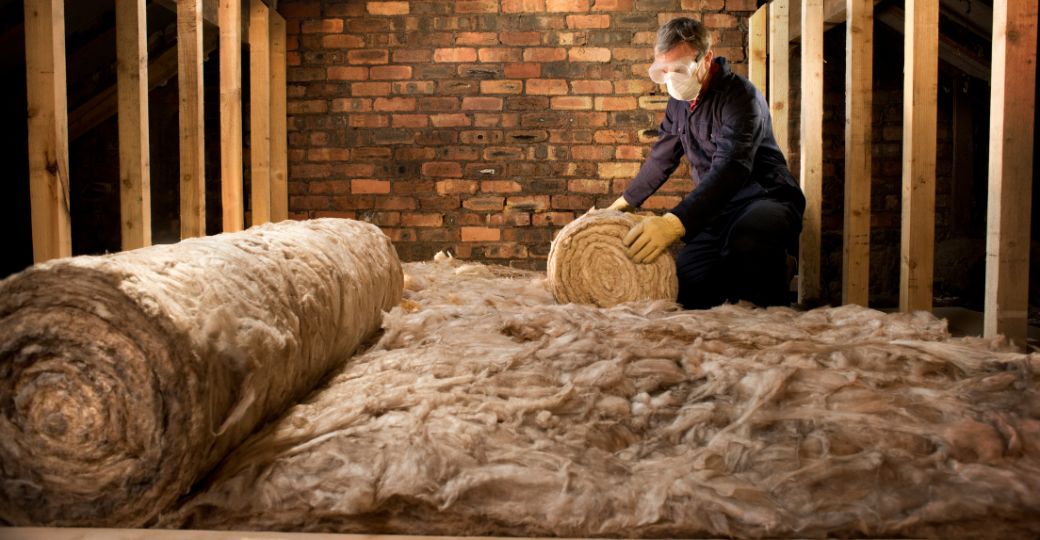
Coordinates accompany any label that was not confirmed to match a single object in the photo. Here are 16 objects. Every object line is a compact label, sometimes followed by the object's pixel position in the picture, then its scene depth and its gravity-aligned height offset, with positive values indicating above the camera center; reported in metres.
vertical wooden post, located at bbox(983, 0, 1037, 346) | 1.98 +0.17
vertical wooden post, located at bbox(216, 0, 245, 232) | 3.33 +0.53
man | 2.72 +0.13
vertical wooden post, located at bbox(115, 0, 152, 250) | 2.56 +0.37
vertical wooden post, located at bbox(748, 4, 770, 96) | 4.21 +0.99
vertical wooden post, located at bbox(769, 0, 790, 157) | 3.71 +0.83
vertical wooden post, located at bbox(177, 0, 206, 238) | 2.97 +0.48
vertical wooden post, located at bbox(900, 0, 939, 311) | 2.43 +0.26
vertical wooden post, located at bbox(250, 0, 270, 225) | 4.04 +0.65
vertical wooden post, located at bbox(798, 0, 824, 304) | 3.17 +0.48
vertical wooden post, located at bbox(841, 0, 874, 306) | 2.83 +0.30
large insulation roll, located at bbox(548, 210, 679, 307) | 2.60 -0.13
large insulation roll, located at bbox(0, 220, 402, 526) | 1.07 -0.23
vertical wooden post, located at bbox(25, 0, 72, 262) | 2.08 +0.32
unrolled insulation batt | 1.10 -0.36
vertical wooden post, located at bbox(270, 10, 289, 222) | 4.57 +0.61
